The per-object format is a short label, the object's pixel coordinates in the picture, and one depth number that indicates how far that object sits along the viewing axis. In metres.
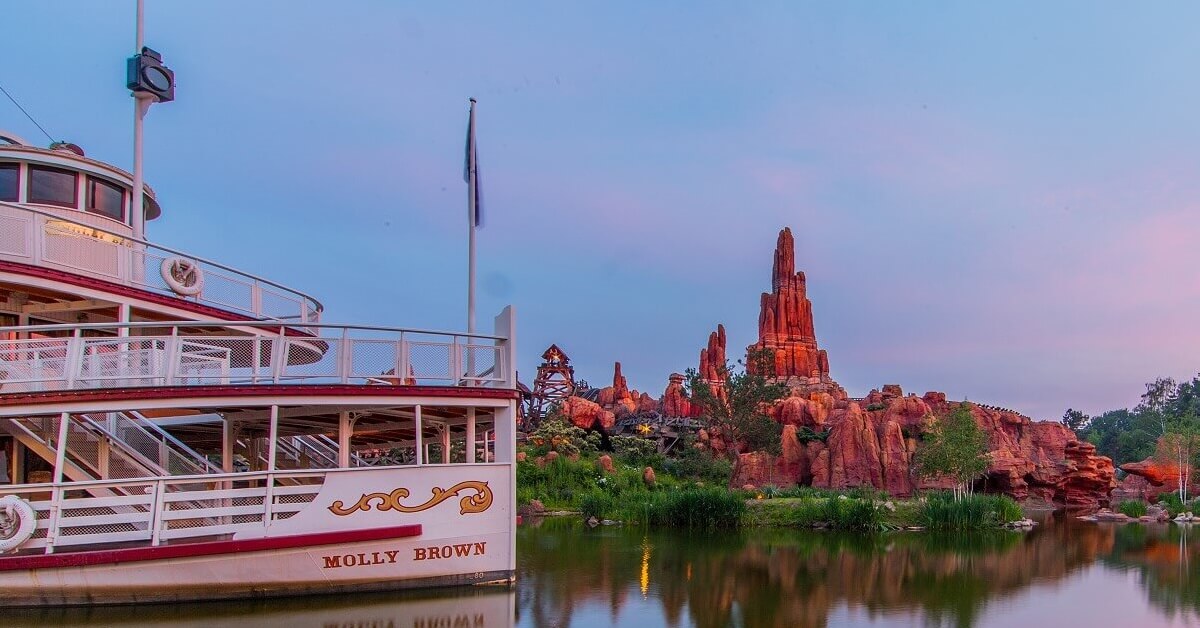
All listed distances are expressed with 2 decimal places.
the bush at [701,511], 29.12
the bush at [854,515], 28.58
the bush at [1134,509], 37.66
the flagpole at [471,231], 17.67
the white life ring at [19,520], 12.62
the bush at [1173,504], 38.38
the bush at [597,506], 32.42
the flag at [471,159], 19.47
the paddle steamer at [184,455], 12.81
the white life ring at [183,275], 15.91
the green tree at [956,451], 39.00
